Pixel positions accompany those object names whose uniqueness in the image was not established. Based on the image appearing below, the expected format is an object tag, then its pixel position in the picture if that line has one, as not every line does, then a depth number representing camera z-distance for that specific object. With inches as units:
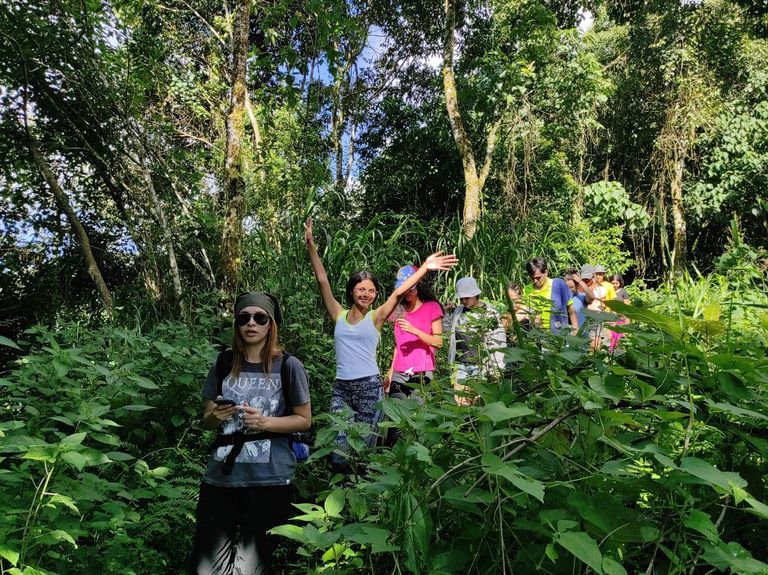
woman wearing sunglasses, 96.3
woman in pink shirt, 166.2
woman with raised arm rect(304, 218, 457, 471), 145.6
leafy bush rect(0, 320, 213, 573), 72.6
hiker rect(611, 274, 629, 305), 255.1
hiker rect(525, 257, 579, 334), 210.1
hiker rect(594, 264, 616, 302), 270.7
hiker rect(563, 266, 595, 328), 224.4
